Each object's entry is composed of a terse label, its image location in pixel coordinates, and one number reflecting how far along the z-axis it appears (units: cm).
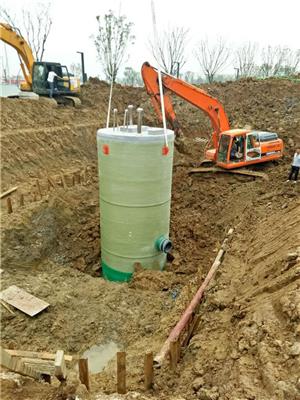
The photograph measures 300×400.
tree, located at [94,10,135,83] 3025
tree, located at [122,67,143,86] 4841
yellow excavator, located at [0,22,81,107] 1667
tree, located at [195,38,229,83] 3927
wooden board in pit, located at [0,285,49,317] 561
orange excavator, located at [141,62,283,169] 1129
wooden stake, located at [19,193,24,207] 849
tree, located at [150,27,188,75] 3756
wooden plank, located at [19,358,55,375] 360
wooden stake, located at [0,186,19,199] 927
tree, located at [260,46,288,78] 4219
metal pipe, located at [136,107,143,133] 625
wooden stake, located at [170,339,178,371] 383
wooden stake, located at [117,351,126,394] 359
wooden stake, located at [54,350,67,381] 348
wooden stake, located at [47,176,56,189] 1004
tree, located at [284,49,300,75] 4165
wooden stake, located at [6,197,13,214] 803
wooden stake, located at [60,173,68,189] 1042
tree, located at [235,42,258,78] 4284
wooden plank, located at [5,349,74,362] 414
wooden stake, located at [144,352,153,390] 358
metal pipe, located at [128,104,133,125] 664
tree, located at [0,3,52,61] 3009
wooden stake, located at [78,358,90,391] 372
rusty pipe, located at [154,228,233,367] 410
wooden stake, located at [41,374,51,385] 372
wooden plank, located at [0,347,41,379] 305
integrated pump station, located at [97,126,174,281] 625
